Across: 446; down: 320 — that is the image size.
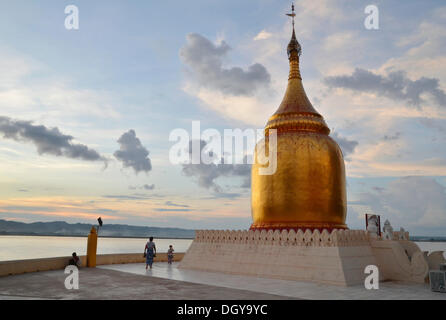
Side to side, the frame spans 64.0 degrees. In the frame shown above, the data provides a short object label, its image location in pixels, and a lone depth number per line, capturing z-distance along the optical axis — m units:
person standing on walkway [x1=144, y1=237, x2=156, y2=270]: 20.85
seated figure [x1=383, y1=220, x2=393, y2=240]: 19.50
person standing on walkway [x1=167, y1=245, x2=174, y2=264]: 24.34
